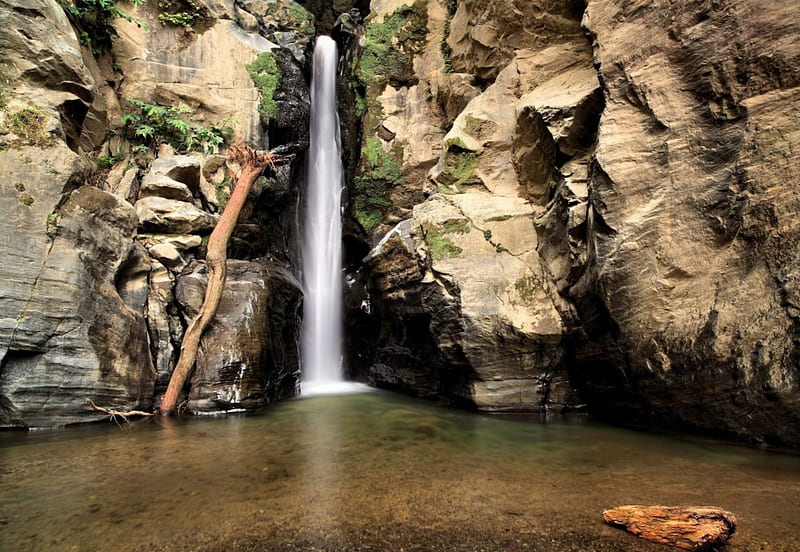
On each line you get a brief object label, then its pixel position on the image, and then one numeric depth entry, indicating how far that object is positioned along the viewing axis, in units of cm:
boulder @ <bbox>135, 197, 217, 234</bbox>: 782
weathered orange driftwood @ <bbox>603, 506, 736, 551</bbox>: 214
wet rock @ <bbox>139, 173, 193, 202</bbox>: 822
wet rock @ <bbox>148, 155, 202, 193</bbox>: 863
